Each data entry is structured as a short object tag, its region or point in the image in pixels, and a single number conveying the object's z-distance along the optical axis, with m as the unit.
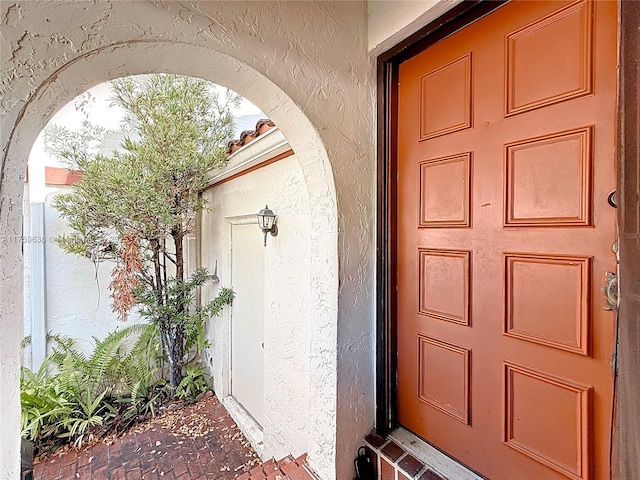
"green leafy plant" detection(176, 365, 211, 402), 4.09
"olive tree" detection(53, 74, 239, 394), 3.50
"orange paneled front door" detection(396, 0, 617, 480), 0.96
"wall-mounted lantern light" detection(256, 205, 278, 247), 2.66
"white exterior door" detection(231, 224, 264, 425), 3.24
